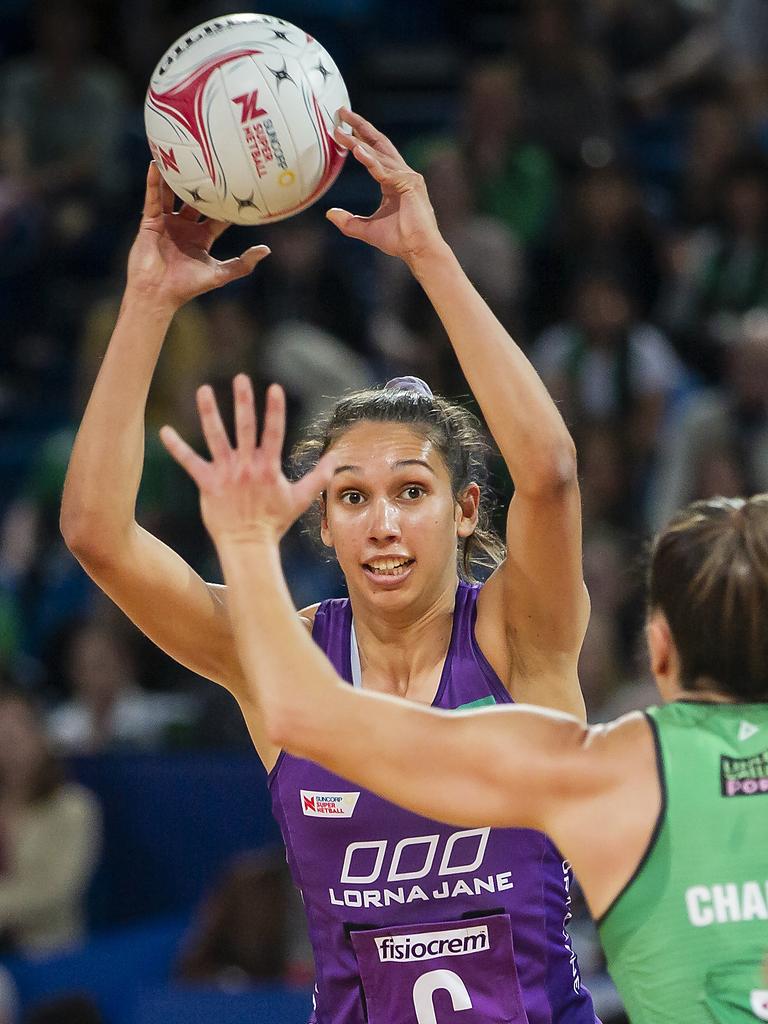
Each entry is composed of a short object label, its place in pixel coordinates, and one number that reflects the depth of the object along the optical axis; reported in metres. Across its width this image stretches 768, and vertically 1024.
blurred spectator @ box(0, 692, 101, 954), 12.99
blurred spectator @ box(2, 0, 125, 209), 18.53
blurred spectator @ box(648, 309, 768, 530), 13.72
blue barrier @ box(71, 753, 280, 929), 13.30
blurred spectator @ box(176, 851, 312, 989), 11.72
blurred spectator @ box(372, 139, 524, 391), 15.87
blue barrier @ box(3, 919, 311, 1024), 10.92
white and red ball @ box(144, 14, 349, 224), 6.70
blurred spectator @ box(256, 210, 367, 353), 16.34
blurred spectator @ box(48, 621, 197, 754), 14.52
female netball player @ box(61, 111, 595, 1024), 6.07
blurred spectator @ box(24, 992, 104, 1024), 11.27
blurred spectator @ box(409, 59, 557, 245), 16.95
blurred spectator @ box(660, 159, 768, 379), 15.70
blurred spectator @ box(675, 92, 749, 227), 16.73
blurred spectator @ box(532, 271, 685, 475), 14.73
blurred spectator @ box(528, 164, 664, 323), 15.89
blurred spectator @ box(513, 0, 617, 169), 17.80
